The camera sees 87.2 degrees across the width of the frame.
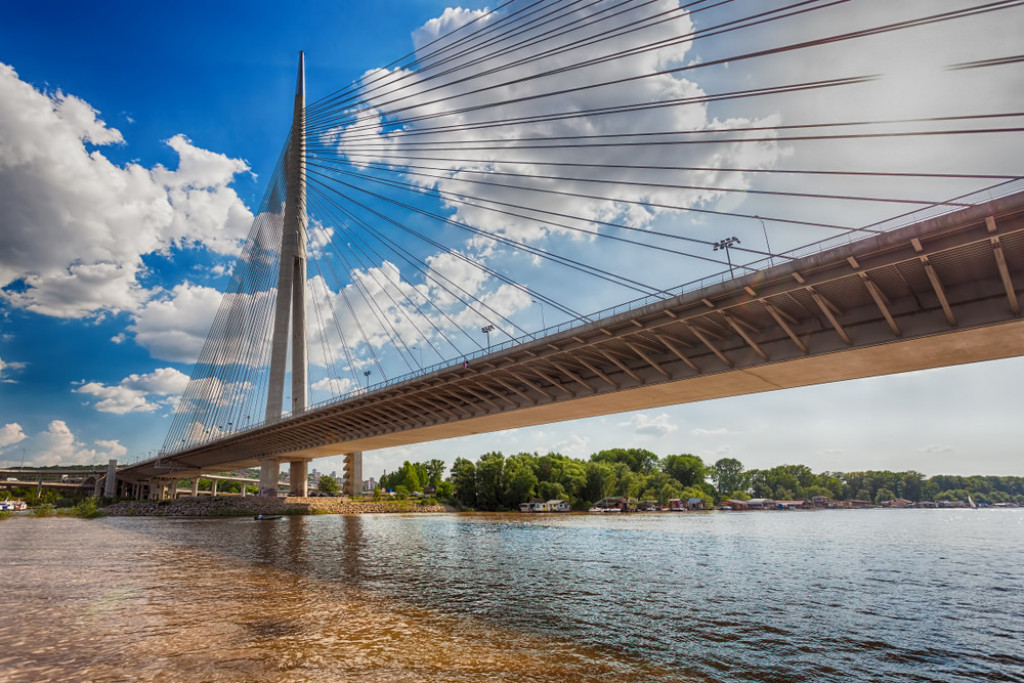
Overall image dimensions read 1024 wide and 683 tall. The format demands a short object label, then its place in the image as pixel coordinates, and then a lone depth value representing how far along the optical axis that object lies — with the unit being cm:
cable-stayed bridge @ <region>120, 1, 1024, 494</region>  1592
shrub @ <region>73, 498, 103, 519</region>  6359
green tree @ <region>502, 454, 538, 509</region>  9200
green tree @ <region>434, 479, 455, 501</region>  9882
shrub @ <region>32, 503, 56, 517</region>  6369
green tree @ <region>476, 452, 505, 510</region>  9369
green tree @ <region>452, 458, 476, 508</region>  9512
